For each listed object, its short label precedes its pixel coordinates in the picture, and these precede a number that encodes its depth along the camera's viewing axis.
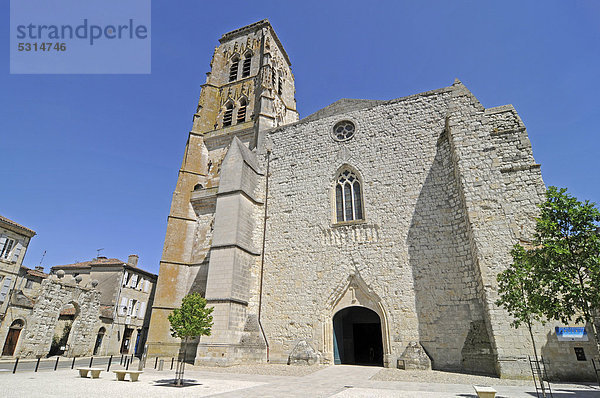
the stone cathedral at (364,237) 9.72
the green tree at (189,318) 8.52
